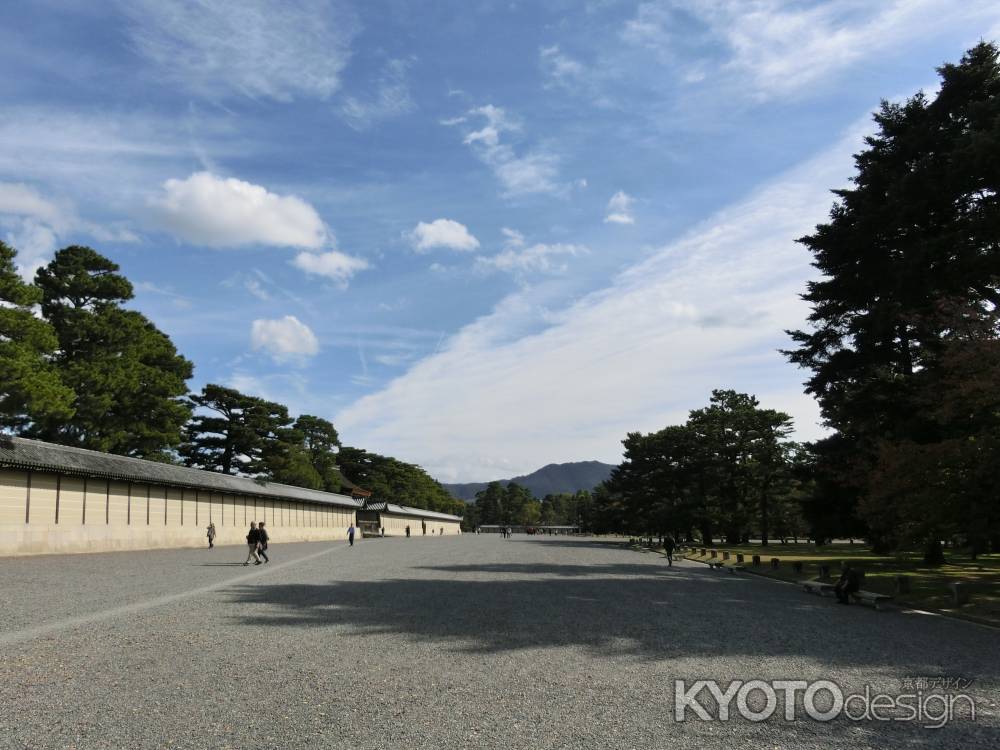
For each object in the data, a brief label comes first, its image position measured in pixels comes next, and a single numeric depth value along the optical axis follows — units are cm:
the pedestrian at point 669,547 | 2866
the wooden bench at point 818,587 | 1747
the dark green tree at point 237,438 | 5569
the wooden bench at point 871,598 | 1519
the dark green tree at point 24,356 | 2525
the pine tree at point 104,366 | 3606
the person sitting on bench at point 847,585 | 1598
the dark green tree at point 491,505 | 17238
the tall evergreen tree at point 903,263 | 1798
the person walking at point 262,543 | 2564
